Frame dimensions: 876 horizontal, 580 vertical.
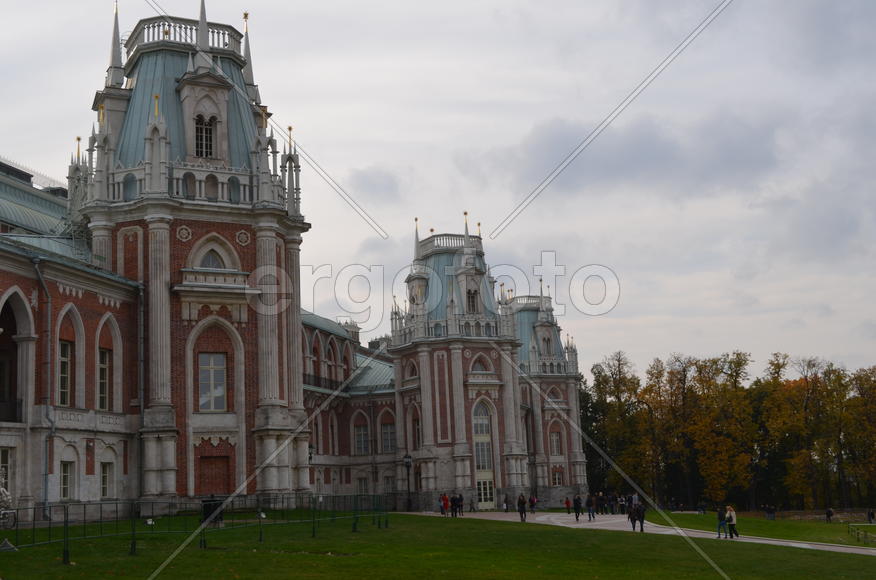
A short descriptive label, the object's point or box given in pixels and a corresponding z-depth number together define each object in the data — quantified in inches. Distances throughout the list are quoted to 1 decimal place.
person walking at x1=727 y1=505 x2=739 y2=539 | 1547.7
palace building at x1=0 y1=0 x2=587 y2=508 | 1507.1
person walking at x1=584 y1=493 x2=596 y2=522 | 2105.1
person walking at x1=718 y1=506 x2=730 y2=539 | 1612.9
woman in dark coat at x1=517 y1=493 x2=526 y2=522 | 1967.5
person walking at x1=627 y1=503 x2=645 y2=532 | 1707.3
